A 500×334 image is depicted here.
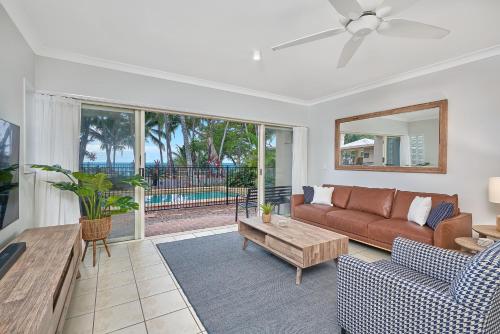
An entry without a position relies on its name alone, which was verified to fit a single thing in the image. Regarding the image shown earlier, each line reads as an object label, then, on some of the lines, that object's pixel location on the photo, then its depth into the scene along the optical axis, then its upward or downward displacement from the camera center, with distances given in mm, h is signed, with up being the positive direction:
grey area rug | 1801 -1199
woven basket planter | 2744 -770
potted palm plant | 2721 -461
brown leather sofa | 2670 -730
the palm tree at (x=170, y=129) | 8859 +1349
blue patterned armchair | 1082 -710
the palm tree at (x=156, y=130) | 8070 +1224
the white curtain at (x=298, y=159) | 5203 +152
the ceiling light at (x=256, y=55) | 2826 +1347
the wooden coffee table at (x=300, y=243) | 2352 -824
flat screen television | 1721 -79
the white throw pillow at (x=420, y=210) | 2928 -550
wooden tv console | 1021 -667
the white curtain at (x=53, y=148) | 2834 +186
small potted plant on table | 3133 -651
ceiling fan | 1673 +1138
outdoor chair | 5027 -670
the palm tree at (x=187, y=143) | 9188 +850
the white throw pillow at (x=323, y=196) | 4281 -549
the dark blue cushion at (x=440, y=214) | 2721 -544
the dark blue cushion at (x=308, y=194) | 4449 -538
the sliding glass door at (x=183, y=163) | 3447 +25
